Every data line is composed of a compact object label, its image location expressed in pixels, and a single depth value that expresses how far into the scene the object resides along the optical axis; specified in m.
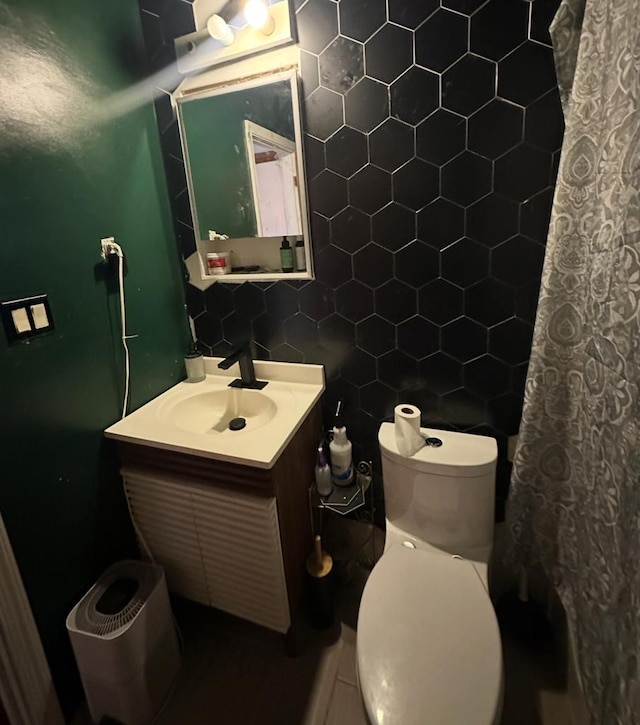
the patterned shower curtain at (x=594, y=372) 0.69
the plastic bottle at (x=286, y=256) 1.44
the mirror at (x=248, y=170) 1.33
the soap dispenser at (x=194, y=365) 1.63
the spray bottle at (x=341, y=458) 1.42
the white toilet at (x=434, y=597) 0.86
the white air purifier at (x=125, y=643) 1.11
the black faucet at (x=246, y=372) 1.51
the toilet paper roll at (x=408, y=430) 1.27
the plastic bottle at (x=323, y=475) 1.41
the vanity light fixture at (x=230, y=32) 1.23
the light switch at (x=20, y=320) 1.00
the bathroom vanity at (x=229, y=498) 1.15
